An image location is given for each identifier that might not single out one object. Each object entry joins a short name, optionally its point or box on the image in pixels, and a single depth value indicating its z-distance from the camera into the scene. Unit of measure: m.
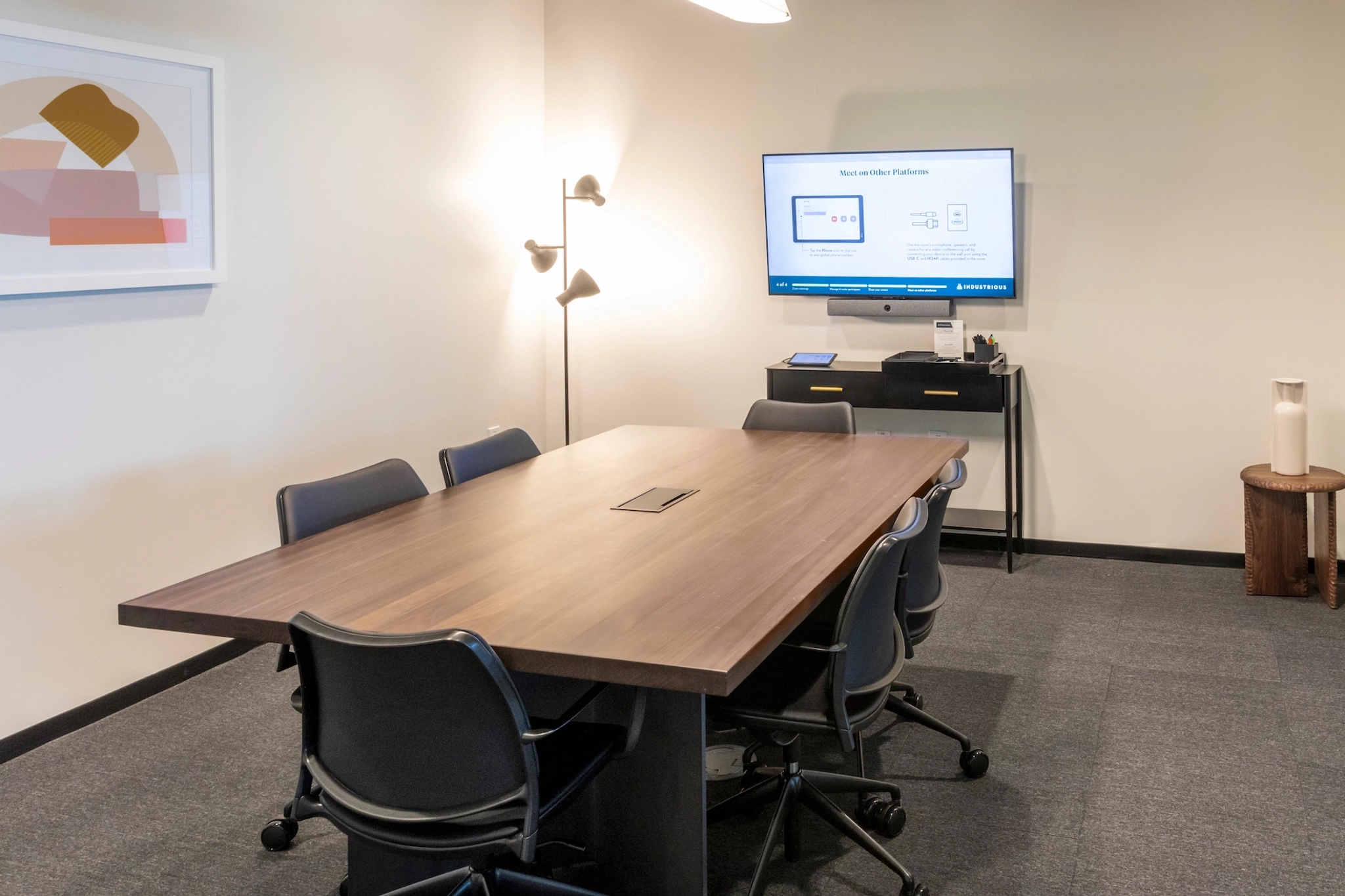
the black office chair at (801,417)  4.36
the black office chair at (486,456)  3.55
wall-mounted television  5.23
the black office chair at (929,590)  2.86
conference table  2.04
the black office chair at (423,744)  1.93
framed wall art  3.28
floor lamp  5.68
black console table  5.09
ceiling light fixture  3.32
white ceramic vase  4.62
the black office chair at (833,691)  2.42
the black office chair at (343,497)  2.89
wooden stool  4.65
